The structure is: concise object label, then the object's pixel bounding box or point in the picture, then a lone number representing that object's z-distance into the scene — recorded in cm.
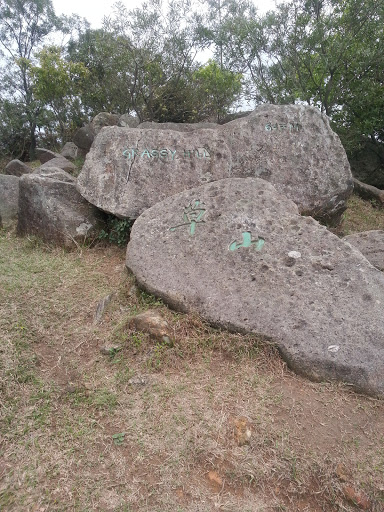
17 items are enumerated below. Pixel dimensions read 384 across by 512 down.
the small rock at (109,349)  320
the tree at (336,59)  845
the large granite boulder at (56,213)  520
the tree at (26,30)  1418
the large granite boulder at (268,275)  297
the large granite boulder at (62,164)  946
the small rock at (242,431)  244
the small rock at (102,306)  365
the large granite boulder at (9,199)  594
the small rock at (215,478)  224
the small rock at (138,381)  289
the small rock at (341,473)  224
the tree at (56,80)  1137
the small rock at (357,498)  216
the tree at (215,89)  1114
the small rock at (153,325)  323
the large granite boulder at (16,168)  945
